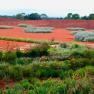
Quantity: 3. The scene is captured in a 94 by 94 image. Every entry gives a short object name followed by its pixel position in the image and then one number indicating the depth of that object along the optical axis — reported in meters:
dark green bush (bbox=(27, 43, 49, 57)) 17.78
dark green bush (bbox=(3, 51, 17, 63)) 15.59
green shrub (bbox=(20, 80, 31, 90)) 11.12
